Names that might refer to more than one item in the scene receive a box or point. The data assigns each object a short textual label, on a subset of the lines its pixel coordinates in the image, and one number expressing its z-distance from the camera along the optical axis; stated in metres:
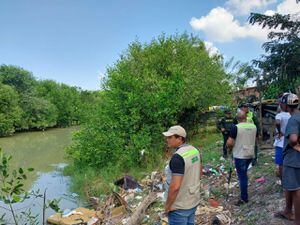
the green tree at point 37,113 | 29.43
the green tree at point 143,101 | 9.83
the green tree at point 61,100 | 35.74
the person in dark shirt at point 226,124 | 7.28
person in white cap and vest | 2.49
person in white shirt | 3.86
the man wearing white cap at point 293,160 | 2.75
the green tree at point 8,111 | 24.70
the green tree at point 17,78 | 29.22
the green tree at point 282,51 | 6.71
